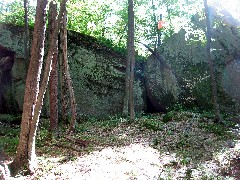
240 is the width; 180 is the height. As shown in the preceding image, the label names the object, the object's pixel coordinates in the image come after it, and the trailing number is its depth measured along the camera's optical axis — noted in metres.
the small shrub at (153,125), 12.74
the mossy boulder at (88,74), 17.03
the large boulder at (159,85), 18.83
